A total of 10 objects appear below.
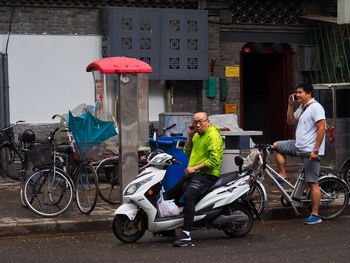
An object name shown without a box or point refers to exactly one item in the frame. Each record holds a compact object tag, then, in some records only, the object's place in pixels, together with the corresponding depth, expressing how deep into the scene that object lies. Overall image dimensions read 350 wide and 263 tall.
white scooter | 10.69
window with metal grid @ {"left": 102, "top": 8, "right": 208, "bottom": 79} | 20.26
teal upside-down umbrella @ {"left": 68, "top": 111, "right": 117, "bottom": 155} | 13.20
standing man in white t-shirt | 12.30
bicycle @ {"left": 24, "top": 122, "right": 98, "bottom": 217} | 12.95
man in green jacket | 10.72
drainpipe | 19.68
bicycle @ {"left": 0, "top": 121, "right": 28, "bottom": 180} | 17.41
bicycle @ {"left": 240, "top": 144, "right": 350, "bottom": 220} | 12.72
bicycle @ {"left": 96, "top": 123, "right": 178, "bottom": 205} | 14.40
